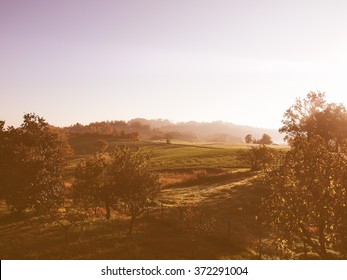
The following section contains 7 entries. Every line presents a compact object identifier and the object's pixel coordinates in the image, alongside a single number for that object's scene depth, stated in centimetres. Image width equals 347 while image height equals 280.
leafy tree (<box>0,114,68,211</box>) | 3850
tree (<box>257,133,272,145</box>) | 15044
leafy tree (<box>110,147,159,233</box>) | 3484
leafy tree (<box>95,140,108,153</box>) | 14250
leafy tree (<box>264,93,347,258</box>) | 2258
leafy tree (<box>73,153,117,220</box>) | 4175
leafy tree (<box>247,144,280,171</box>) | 7575
